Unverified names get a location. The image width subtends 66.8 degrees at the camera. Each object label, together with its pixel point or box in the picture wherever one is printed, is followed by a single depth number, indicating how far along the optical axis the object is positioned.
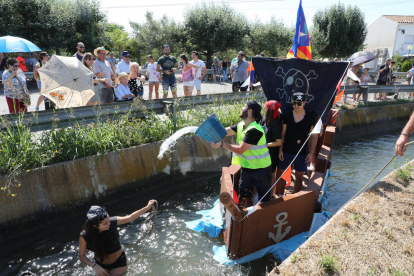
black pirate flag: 6.01
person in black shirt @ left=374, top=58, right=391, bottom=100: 15.03
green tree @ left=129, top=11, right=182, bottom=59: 31.00
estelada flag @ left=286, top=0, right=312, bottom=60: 6.52
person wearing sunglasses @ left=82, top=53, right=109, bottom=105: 8.04
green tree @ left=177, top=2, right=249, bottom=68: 27.98
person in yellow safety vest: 4.13
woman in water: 3.44
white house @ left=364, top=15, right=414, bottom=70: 45.72
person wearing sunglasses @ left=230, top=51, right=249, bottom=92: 11.52
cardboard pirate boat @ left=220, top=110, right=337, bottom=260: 4.24
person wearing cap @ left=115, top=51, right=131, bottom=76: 9.99
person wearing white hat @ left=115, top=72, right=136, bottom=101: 7.47
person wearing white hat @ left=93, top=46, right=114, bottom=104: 8.38
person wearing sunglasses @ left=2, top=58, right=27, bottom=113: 7.20
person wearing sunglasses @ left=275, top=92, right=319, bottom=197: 4.99
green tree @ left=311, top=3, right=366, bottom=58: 29.00
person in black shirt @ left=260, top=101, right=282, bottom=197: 5.00
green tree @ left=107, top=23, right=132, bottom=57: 46.84
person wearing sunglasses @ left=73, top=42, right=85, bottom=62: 9.21
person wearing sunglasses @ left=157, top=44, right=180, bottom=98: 10.22
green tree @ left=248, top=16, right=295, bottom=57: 33.72
